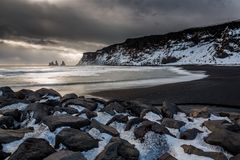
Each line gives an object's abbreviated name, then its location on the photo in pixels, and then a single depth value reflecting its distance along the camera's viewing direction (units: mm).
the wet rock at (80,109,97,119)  4438
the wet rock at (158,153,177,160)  3409
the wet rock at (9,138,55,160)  3285
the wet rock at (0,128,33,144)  3636
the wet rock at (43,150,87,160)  3142
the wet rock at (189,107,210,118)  4828
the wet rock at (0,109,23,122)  4526
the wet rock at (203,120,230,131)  4156
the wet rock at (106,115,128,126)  4299
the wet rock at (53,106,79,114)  4609
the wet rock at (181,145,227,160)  3432
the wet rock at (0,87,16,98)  6139
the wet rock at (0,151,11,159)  3444
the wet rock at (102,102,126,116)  4682
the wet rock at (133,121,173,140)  3816
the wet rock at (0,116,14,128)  4237
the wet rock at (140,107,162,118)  4725
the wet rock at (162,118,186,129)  4221
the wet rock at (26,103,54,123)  4303
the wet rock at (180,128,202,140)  3932
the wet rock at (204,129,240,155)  3593
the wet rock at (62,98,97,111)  4894
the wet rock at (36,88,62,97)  6083
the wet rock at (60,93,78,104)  5402
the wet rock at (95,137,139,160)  3317
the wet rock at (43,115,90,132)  3889
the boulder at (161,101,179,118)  4912
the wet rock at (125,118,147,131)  4072
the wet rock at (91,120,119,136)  3917
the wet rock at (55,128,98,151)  3537
